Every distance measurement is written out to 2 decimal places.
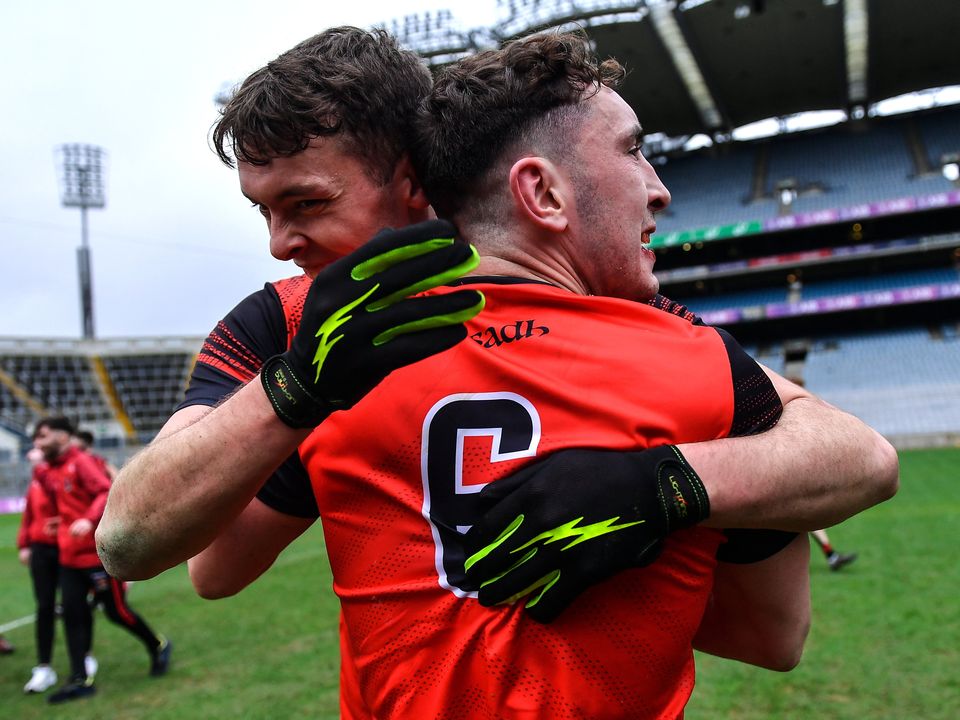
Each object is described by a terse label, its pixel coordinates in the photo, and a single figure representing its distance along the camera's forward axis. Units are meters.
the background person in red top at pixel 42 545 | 7.54
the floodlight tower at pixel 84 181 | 46.81
